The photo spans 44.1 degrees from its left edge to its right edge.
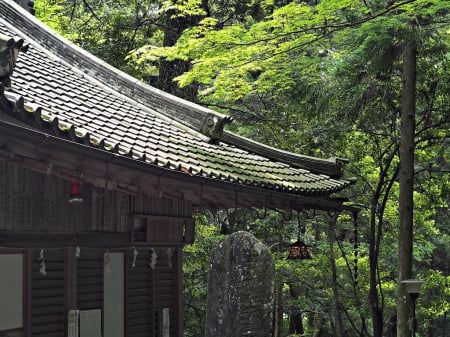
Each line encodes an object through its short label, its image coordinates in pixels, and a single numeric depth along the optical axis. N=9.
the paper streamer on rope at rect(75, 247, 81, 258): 7.00
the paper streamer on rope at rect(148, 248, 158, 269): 8.55
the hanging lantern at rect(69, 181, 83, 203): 6.41
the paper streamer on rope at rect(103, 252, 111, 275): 7.61
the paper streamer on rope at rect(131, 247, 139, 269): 8.11
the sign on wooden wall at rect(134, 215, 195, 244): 7.96
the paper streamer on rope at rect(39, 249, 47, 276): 6.57
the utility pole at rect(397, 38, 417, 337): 9.82
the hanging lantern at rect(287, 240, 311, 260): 9.49
